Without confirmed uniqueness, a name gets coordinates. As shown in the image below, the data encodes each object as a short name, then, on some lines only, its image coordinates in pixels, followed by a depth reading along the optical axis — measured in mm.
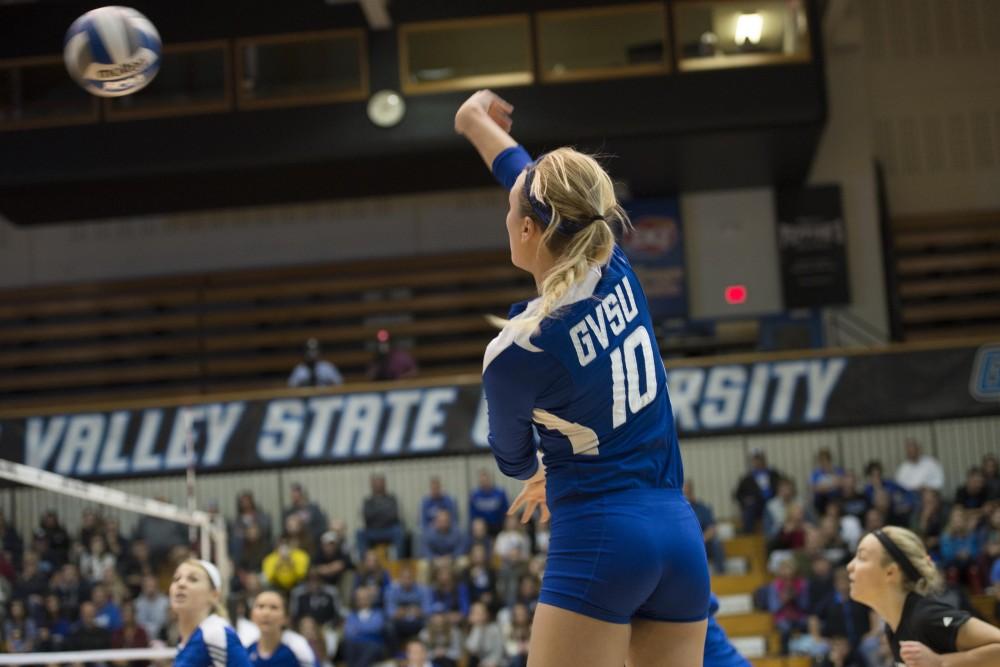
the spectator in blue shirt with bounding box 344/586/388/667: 14992
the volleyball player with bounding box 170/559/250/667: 5516
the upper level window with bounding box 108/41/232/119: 19781
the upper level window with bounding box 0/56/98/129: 19672
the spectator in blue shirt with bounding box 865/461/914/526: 16719
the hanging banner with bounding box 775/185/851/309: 22062
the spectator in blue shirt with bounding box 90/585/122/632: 15623
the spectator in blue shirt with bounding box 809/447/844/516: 17094
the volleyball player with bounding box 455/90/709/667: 2861
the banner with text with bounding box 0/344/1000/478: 18172
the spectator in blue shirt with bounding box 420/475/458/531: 17359
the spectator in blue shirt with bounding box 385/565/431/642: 15286
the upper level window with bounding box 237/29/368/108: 19750
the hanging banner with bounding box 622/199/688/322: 22328
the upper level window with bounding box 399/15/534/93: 19484
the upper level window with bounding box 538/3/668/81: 19281
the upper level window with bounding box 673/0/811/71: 19141
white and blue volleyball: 7461
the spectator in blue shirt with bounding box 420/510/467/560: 16922
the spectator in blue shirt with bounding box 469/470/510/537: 17469
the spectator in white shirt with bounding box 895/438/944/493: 17547
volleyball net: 8412
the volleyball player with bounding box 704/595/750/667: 4605
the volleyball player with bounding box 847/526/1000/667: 4398
